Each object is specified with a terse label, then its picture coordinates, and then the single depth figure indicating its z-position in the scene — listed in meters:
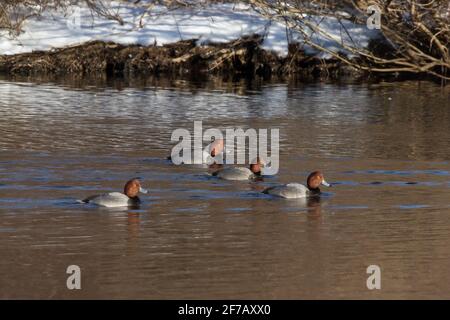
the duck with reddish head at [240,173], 14.44
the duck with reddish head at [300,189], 13.34
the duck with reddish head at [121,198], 12.63
